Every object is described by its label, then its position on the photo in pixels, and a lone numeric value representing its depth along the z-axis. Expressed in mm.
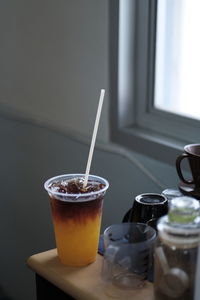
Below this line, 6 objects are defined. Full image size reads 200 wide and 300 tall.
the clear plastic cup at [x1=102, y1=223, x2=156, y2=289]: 970
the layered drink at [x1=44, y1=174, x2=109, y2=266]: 1006
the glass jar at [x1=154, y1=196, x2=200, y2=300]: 856
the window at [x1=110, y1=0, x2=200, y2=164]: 1338
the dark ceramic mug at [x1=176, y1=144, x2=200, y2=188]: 1043
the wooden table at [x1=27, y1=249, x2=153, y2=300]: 953
